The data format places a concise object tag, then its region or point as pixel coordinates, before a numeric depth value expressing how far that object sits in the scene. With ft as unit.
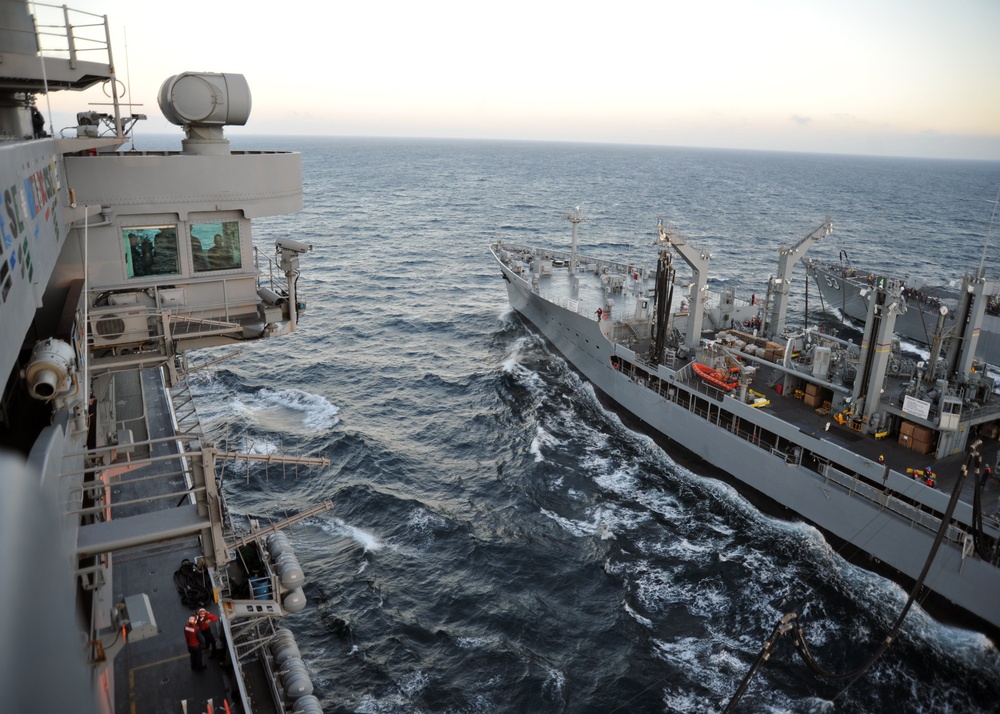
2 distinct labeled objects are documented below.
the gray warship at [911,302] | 142.82
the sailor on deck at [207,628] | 49.69
